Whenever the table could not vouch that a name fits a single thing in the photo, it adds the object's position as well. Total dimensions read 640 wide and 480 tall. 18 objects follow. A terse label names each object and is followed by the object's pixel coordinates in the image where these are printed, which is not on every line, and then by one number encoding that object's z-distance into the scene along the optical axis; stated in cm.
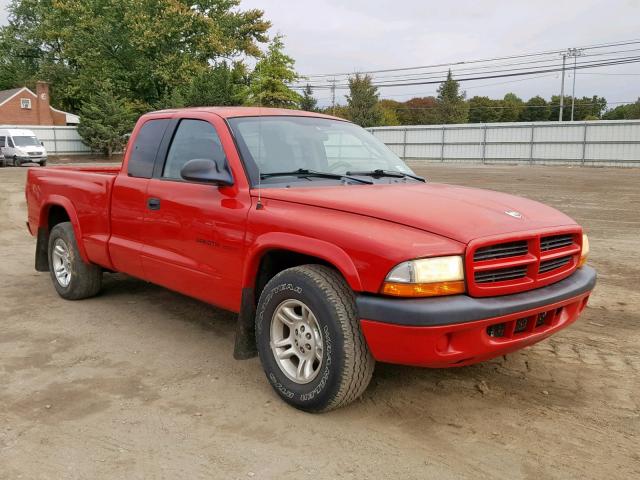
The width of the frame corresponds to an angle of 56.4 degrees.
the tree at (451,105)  6950
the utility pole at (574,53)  5969
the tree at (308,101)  6372
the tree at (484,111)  9238
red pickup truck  297
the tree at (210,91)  3869
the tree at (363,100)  5903
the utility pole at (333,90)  7622
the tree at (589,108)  8869
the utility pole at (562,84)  6024
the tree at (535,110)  9412
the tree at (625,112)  8368
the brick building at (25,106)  5231
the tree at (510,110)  9381
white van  3278
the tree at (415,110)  8788
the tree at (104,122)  4103
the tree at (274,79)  4591
